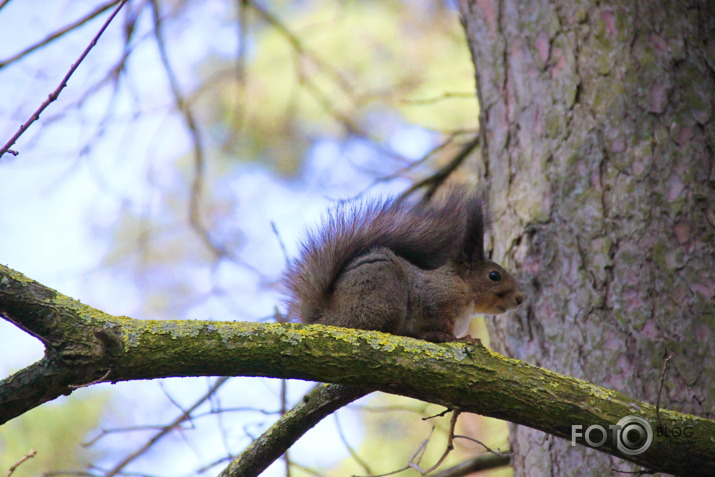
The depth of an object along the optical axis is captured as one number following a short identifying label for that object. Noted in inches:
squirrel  175.0
